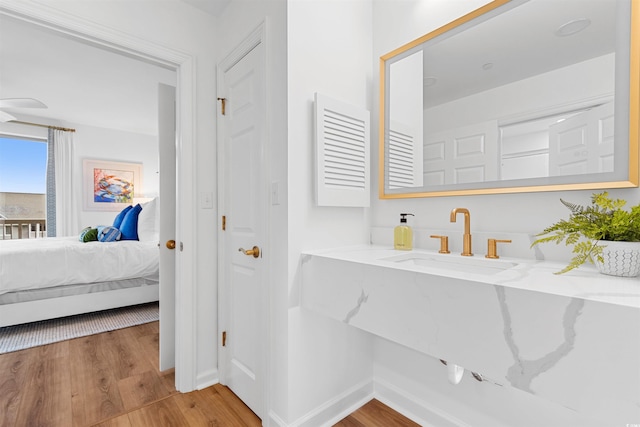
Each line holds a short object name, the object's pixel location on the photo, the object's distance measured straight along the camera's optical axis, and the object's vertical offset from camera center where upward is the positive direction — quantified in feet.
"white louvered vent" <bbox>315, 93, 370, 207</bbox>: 4.86 +0.95
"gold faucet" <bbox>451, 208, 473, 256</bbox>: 4.40 -0.31
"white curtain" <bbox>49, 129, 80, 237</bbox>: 15.25 +1.29
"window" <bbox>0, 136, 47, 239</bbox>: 14.52 +1.05
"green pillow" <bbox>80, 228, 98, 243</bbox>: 11.52 -0.96
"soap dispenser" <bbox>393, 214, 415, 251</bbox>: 5.03 -0.42
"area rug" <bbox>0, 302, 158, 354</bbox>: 8.46 -3.61
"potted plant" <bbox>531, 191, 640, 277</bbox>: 2.86 -0.25
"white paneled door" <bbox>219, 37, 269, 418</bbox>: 5.32 -0.36
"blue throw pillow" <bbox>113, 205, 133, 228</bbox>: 12.80 -0.35
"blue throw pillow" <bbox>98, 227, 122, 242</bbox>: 11.43 -0.91
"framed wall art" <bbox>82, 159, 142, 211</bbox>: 16.28 +1.42
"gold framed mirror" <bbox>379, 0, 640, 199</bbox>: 3.46 +1.48
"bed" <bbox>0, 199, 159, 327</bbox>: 9.12 -2.10
